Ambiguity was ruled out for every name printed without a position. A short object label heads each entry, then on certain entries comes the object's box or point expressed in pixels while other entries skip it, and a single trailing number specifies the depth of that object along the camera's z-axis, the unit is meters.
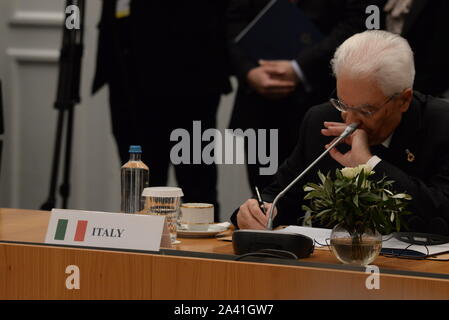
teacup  7.48
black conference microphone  7.09
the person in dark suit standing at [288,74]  8.56
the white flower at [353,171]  7.02
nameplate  7.07
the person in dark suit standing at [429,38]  8.44
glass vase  7.01
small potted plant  6.99
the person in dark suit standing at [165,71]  9.00
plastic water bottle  7.62
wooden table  6.87
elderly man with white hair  7.45
